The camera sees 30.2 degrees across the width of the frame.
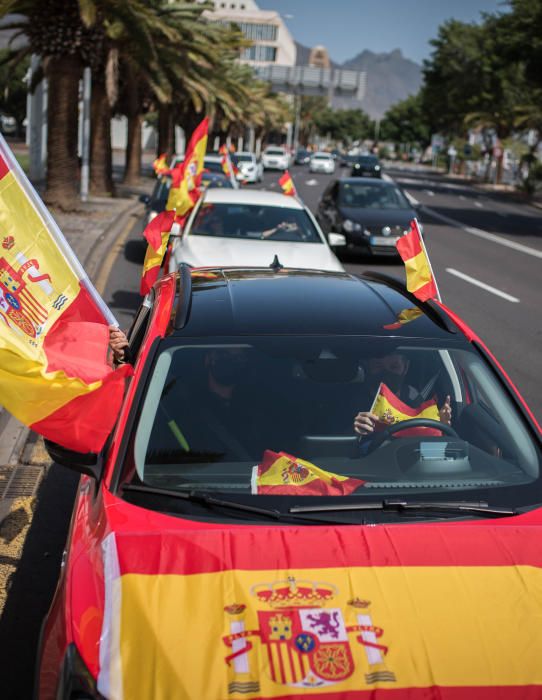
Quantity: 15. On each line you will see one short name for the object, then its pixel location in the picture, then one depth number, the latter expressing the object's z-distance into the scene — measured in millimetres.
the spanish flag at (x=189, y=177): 12562
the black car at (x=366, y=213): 19328
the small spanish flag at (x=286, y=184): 18344
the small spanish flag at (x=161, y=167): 19328
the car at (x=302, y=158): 97794
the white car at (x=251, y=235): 10945
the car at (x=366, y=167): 57719
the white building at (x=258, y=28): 149875
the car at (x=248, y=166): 47047
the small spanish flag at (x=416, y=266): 4961
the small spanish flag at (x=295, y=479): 3598
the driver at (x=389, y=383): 4027
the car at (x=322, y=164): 73250
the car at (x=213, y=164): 27255
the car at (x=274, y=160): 70188
